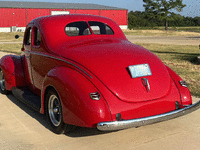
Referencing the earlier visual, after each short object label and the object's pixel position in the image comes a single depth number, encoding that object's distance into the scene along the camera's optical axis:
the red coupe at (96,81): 3.24
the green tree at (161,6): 61.69
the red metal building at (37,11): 44.19
